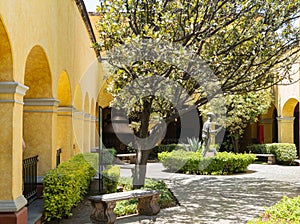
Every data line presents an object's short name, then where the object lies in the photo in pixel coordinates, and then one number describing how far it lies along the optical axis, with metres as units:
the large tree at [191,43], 8.22
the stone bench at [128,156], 19.66
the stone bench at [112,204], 6.81
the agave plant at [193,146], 17.58
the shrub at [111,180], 9.55
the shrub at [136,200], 7.82
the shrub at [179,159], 14.69
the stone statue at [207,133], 15.26
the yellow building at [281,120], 18.59
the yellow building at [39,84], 5.29
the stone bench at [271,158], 18.31
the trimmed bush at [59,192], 6.79
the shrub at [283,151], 17.50
